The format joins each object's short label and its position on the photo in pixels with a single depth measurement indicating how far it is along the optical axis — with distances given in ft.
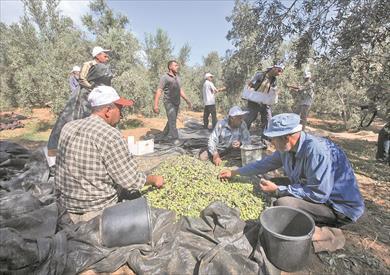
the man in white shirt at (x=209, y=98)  28.22
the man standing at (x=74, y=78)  22.14
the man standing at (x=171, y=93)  21.52
